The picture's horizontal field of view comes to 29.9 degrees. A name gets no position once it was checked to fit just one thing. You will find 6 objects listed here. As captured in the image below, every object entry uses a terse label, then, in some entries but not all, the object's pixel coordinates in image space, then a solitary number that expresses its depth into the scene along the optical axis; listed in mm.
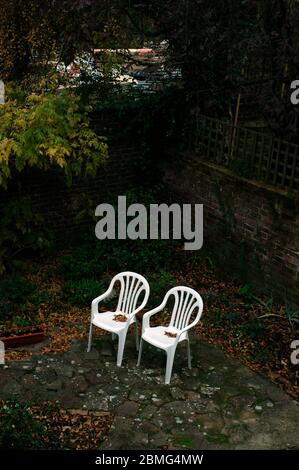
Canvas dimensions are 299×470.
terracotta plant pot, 7020
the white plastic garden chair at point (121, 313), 6680
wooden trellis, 7828
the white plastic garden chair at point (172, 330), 6363
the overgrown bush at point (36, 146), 7520
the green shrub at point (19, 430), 5066
